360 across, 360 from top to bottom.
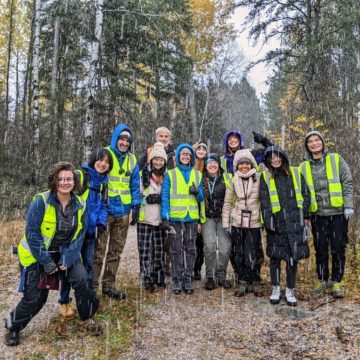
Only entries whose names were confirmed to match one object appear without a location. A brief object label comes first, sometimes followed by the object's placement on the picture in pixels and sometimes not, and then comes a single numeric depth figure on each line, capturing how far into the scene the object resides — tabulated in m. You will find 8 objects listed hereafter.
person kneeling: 3.89
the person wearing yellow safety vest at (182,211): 5.45
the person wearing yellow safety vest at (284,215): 5.00
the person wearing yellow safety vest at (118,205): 5.03
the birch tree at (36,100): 14.35
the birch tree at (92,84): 10.46
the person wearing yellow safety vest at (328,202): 5.10
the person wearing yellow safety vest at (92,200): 4.54
